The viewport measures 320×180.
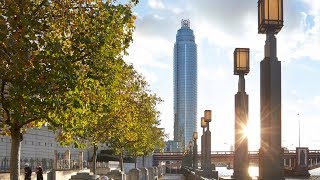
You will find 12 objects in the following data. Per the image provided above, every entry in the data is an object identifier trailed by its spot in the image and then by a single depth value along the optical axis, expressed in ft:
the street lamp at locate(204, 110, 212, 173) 106.81
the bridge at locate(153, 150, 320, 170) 497.46
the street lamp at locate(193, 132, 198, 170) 163.47
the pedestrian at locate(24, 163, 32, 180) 79.18
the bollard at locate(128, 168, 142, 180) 110.32
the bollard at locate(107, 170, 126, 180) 88.85
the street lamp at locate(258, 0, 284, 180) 34.27
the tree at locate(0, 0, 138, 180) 39.24
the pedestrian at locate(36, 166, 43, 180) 84.69
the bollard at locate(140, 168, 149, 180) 120.45
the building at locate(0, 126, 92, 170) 200.23
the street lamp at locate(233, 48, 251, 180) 58.75
